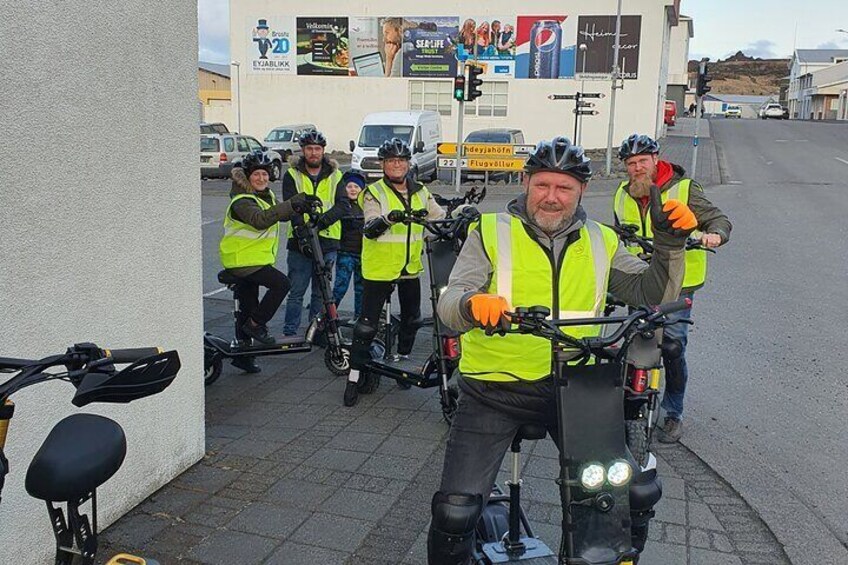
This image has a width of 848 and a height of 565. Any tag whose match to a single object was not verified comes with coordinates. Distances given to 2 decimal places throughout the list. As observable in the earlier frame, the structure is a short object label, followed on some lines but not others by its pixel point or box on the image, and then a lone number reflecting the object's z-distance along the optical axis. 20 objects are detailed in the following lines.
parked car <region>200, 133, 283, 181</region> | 27.66
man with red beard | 5.17
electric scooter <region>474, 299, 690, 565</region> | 2.70
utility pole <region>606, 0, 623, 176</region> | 27.64
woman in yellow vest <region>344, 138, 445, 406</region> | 6.28
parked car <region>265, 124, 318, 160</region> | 34.56
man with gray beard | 3.11
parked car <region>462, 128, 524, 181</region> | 28.11
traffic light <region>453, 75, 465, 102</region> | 20.22
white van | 26.44
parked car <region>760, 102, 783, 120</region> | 76.50
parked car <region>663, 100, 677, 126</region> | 53.89
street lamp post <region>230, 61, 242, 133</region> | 44.09
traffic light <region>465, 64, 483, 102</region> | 20.39
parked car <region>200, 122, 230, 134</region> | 33.29
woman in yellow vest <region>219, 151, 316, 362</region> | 6.67
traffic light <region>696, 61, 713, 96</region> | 22.34
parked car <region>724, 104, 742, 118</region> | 87.62
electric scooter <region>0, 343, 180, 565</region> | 1.91
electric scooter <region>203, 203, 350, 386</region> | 6.78
